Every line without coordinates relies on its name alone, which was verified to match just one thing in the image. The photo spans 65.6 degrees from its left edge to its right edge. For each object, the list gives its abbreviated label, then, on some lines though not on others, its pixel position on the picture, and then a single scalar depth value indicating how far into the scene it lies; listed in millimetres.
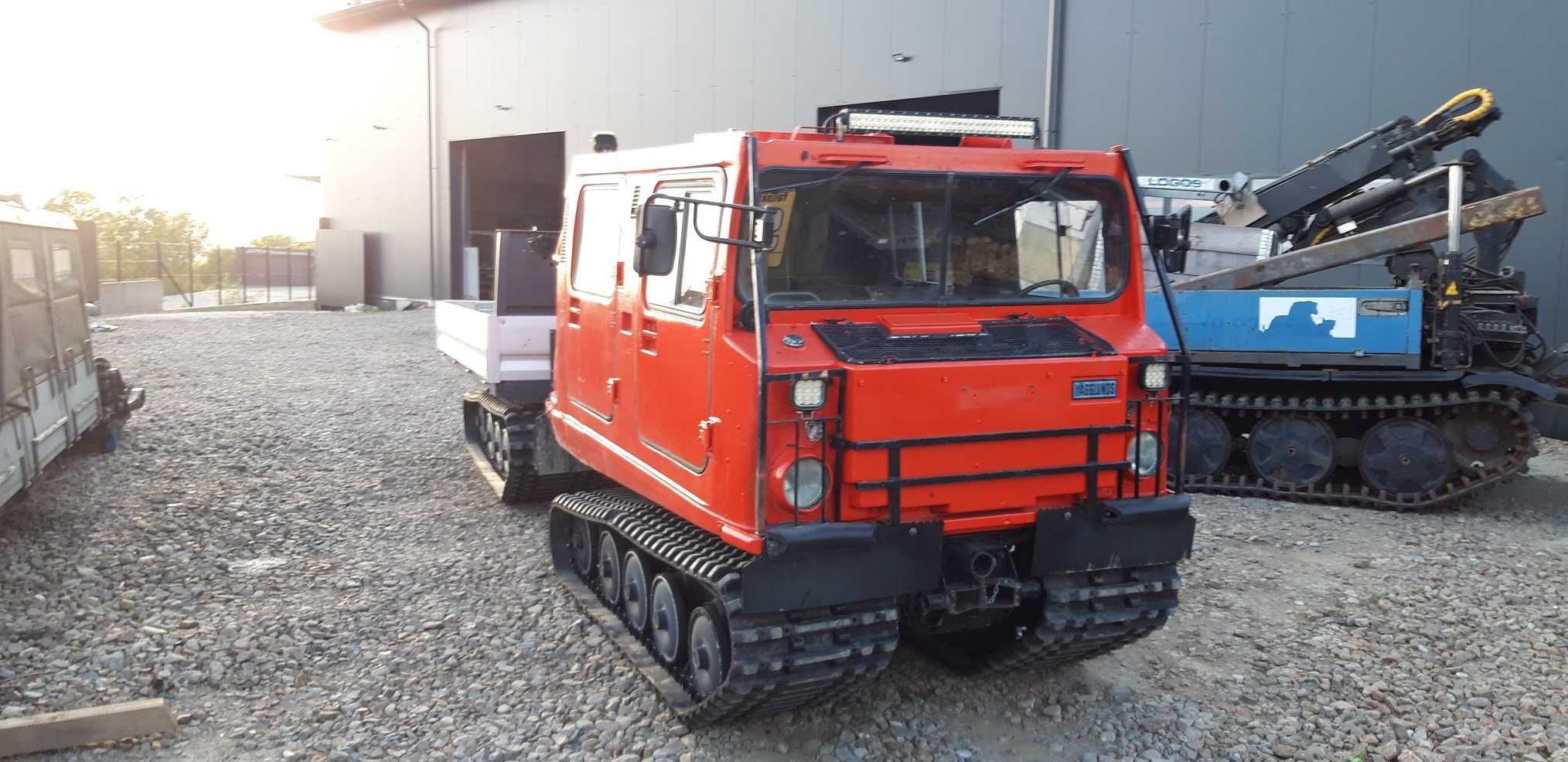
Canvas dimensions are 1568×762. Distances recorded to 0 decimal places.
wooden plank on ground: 4508
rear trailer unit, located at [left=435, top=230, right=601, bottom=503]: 8297
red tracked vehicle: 4395
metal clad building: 11477
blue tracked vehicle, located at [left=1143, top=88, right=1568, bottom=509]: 8805
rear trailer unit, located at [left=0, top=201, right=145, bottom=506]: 7043
